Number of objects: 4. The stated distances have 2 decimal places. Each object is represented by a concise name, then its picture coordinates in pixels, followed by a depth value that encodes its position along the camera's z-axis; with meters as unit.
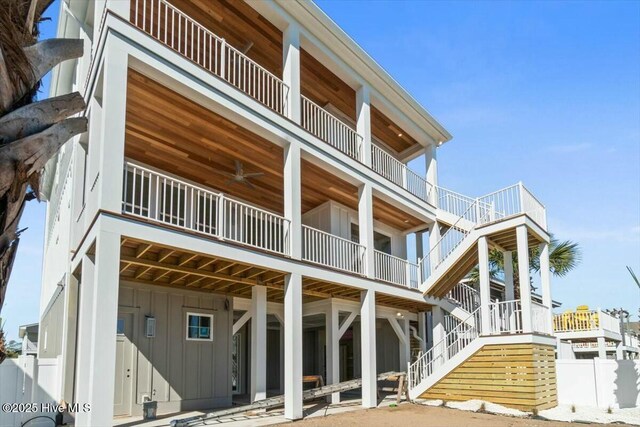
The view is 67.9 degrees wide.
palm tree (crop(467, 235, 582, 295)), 17.53
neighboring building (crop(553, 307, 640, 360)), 18.98
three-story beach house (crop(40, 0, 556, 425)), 8.12
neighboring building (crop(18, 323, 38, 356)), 18.70
